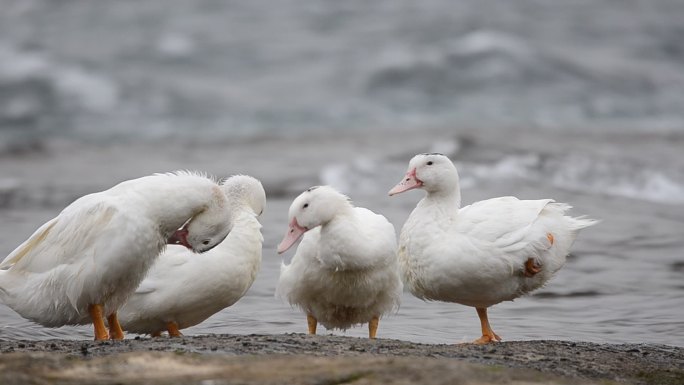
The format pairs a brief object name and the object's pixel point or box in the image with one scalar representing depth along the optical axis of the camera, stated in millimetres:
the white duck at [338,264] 16672
